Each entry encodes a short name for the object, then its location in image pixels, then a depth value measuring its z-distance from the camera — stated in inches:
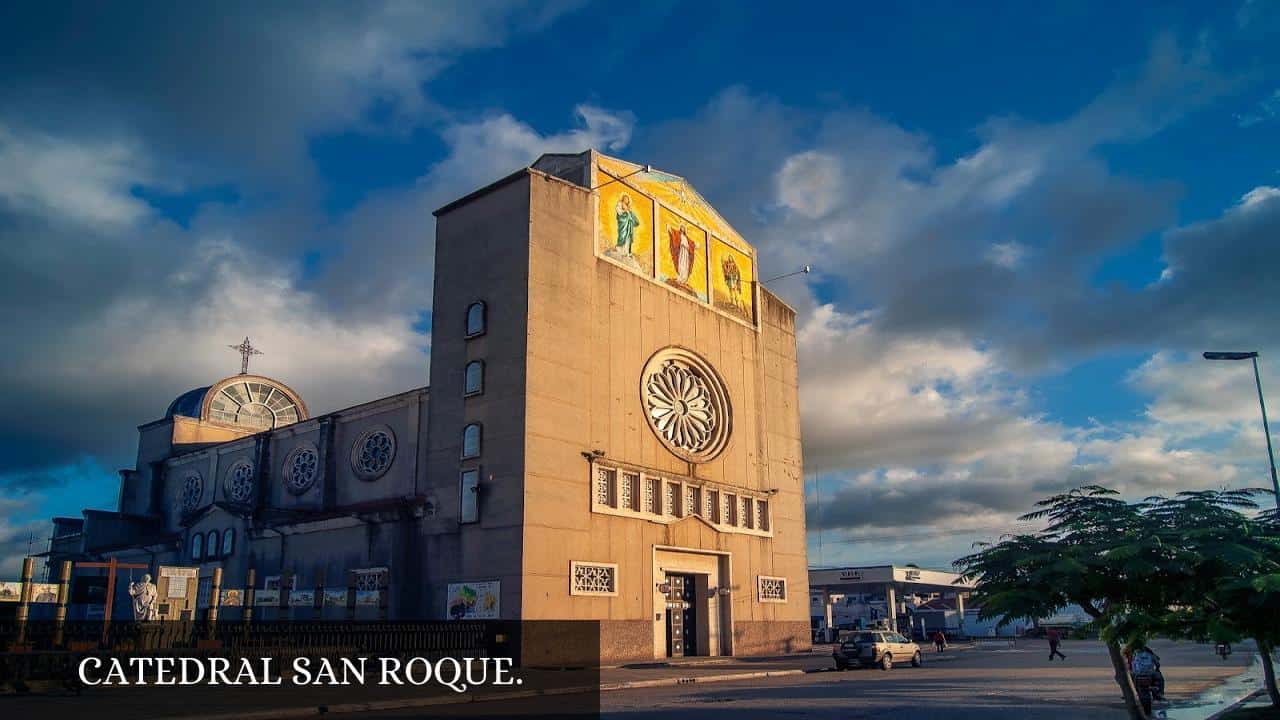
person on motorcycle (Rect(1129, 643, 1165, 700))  789.2
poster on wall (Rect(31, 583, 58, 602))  1364.4
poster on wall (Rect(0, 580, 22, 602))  1487.8
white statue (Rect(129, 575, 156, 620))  1203.9
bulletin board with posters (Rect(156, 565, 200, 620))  1264.8
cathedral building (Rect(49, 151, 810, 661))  1369.3
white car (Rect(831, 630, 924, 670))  1352.1
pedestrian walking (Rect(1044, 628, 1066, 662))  1583.2
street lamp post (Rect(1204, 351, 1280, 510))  1150.3
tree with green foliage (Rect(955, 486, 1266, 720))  578.9
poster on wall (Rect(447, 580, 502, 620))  1310.3
